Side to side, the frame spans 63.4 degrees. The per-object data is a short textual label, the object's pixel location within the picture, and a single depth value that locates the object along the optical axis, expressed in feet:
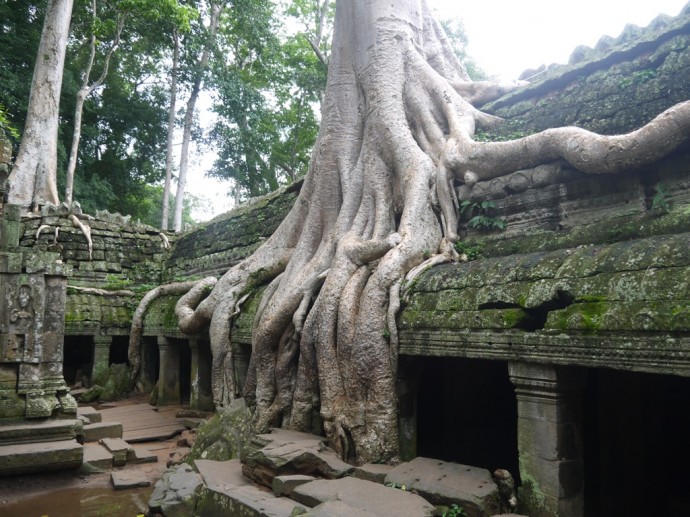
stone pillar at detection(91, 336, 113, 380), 33.91
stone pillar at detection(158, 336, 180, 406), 29.99
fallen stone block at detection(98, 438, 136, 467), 19.48
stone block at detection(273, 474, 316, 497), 12.39
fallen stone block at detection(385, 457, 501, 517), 10.51
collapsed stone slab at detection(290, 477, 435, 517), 10.39
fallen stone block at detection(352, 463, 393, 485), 12.42
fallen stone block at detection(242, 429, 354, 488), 13.24
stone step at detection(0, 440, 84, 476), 16.90
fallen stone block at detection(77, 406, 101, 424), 24.06
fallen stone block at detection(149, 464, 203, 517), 13.07
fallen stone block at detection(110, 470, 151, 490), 17.01
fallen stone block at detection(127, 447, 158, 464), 20.04
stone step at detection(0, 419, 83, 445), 18.10
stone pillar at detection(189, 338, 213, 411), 26.35
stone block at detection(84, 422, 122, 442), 21.81
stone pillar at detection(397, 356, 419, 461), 14.17
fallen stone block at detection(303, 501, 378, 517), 10.05
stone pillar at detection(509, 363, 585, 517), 10.48
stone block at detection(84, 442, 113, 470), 18.74
